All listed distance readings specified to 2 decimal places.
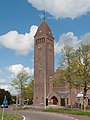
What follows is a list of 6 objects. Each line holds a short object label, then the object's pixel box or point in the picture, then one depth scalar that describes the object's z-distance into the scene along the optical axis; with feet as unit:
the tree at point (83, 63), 63.90
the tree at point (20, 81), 96.98
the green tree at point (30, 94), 122.56
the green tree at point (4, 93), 125.54
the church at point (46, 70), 116.41
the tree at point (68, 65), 65.41
